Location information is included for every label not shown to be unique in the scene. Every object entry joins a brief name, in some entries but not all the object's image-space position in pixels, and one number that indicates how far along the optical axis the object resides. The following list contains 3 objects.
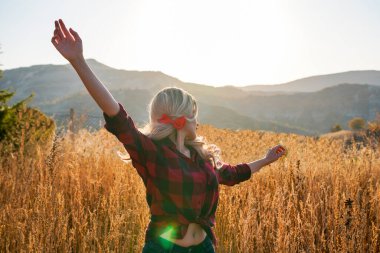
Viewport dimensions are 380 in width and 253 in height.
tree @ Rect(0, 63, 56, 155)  5.03
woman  1.79
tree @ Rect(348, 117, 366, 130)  28.33
